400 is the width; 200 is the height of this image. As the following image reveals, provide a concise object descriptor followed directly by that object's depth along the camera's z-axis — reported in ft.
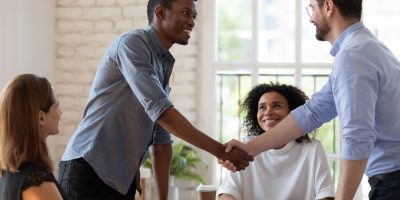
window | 14.74
